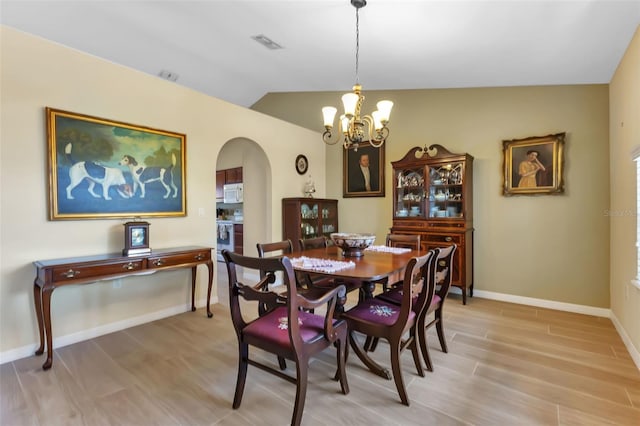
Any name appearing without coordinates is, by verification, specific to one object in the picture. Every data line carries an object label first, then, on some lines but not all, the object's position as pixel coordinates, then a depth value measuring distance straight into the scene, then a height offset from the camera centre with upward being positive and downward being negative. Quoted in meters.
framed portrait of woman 3.53 +0.49
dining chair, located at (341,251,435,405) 1.84 -0.71
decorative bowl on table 2.50 -0.27
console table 2.29 -0.48
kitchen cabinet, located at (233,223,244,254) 6.22 -0.55
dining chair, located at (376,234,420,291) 3.16 -0.34
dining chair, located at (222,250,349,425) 1.56 -0.69
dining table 1.90 -0.39
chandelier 2.45 +0.75
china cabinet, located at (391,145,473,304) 3.82 +0.09
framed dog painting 2.60 +0.40
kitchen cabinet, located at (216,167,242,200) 6.21 +0.68
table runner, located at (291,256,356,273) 2.00 -0.38
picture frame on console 2.81 -0.25
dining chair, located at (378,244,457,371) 2.19 -0.70
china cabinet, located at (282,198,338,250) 4.56 -0.13
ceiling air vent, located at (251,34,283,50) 3.34 +1.86
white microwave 6.25 +0.36
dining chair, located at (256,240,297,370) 2.31 -0.34
